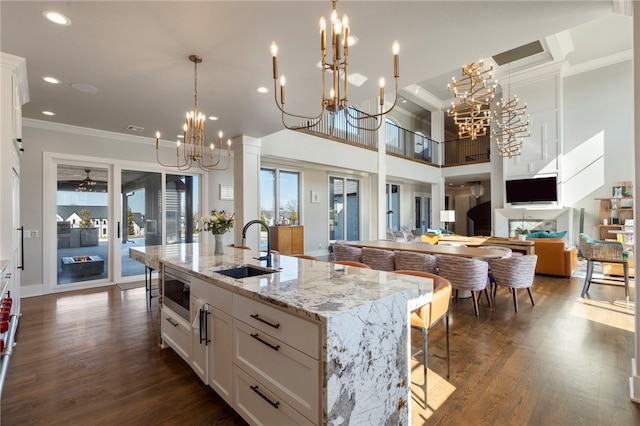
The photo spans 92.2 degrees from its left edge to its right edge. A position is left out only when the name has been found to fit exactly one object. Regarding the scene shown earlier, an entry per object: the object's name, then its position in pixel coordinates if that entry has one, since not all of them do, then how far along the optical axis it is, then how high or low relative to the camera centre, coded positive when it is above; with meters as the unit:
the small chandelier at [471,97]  4.66 +1.89
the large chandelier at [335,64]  1.73 +0.91
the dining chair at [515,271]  3.87 -0.76
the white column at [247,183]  5.69 +0.59
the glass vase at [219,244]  3.08 -0.30
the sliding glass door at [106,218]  4.97 -0.05
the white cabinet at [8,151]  2.71 +0.58
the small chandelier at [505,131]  5.83 +1.76
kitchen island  1.25 -0.59
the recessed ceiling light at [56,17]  2.22 +1.46
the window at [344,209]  9.31 +0.12
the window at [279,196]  7.86 +0.46
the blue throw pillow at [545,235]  6.13 -0.48
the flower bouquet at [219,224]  3.03 -0.10
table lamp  9.39 -0.12
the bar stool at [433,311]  1.99 -0.67
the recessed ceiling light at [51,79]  3.21 +1.44
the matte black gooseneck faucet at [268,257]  2.32 -0.34
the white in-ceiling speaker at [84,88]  3.38 +1.44
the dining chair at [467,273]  3.64 -0.74
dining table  4.02 -0.54
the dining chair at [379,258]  4.26 -0.65
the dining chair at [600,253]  4.13 -0.58
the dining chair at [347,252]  4.77 -0.63
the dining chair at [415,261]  3.92 -0.64
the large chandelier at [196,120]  2.88 +0.98
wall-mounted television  8.19 +0.59
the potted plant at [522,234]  6.04 -0.47
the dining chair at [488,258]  3.97 -0.63
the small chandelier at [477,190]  11.27 +0.81
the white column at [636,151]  2.01 +0.39
